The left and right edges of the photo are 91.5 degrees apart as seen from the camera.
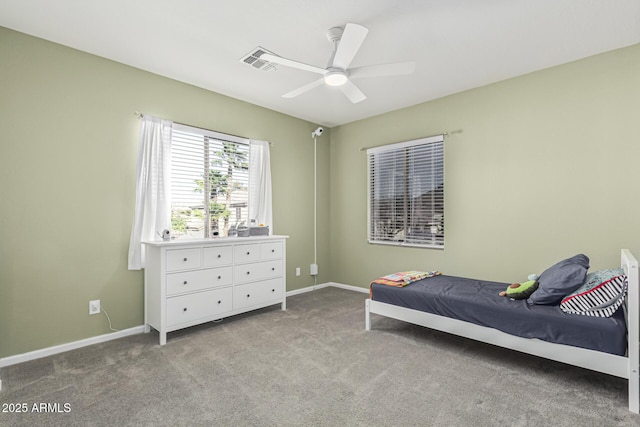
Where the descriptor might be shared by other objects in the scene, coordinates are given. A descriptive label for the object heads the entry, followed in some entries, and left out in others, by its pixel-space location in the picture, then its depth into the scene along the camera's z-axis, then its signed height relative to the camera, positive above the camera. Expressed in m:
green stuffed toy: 2.53 -0.60
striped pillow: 2.03 -0.54
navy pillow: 2.25 -0.48
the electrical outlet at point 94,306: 2.94 -0.81
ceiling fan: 2.24 +1.20
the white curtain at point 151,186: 3.20 +0.36
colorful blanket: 3.14 -0.64
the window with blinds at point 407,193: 4.13 +0.36
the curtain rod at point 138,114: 3.23 +1.11
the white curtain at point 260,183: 4.25 +0.50
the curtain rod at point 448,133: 3.91 +1.09
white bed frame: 1.86 -0.91
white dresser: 2.97 -0.63
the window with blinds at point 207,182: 3.56 +0.47
